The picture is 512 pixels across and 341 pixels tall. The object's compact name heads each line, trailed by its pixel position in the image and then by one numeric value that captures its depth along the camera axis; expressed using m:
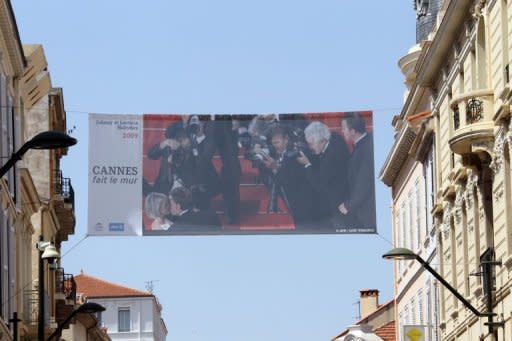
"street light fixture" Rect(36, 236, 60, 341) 43.16
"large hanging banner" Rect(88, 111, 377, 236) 42.62
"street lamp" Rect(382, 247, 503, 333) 32.88
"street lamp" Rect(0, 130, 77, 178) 24.22
